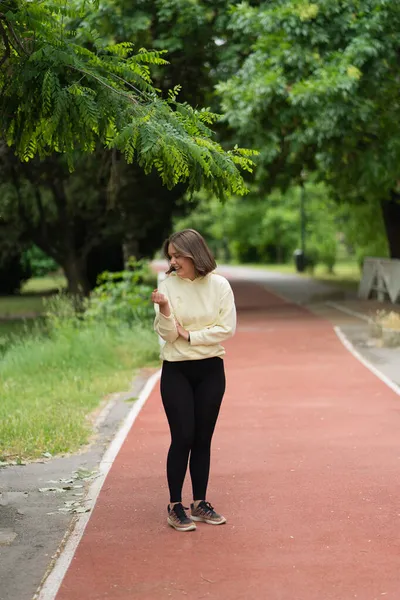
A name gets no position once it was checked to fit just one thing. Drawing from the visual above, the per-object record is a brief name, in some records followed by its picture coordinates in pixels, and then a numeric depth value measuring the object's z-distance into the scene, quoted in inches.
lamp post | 3362.6
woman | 376.1
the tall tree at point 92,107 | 369.3
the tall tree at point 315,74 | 1083.2
